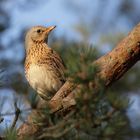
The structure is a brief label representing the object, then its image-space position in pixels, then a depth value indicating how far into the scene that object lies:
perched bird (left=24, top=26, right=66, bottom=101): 10.40
